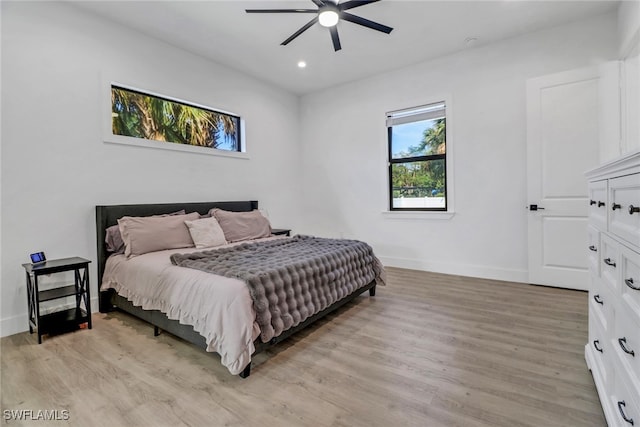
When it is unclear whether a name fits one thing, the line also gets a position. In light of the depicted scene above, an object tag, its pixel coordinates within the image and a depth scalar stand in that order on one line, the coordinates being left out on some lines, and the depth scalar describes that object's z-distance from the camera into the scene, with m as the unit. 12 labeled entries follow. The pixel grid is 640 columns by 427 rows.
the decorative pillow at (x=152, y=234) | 2.80
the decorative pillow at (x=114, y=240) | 2.93
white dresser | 1.03
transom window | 3.29
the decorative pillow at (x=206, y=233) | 3.16
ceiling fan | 2.45
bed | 1.78
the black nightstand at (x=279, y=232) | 4.21
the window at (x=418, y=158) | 4.25
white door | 3.18
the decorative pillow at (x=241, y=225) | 3.57
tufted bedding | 1.98
